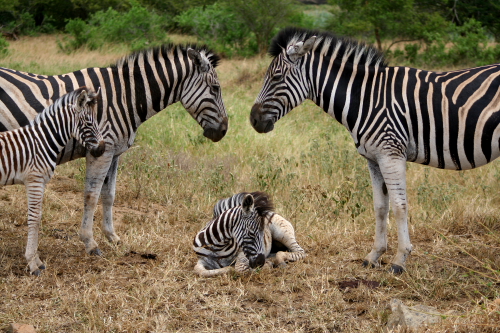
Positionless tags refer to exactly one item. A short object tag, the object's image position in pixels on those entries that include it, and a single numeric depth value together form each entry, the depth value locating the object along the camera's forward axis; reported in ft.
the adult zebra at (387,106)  36.73
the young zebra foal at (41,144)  37.09
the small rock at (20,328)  28.35
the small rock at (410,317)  28.84
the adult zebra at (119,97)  41.34
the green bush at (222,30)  135.85
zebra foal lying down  37.29
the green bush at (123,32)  137.90
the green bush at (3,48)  113.09
